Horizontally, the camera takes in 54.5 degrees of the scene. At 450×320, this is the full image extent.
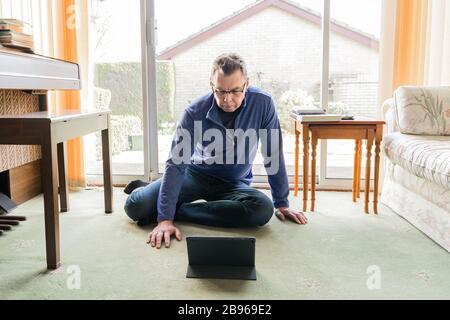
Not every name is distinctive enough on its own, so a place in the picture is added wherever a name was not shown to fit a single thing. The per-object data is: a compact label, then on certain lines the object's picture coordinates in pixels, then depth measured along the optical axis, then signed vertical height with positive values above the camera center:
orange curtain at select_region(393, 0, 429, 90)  2.53 +0.36
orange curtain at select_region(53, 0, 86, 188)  2.66 +0.35
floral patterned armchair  1.73 -0.23
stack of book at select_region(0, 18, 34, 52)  1.98 +0.31
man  1.79 -0.30
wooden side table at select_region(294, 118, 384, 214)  2.17 -0.15
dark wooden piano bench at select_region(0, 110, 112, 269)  1.45 -0.12
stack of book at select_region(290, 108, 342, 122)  2.17 -0.06
